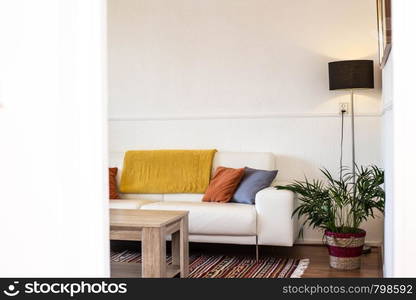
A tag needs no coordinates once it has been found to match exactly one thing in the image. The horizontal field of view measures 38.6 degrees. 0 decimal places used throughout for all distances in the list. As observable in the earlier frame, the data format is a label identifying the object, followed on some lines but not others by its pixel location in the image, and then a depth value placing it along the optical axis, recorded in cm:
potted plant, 425
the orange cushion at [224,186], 484
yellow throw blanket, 513
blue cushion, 475
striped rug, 421
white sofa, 450
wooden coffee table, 349
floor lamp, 472
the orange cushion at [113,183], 517
